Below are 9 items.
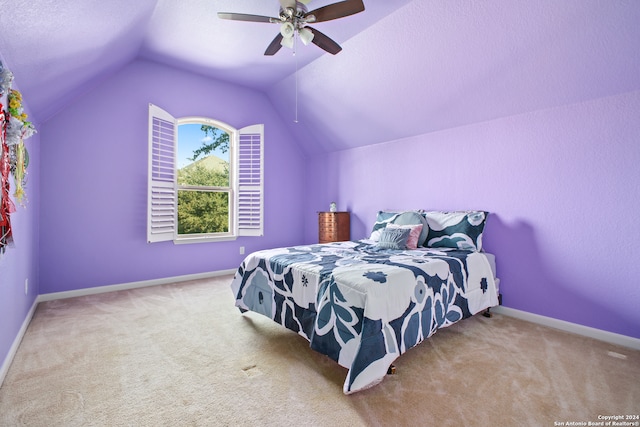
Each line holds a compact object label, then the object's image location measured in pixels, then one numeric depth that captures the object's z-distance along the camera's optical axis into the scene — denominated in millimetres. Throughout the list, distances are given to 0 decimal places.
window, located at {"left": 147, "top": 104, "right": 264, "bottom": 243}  4086
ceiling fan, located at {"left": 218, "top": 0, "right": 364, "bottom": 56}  2250
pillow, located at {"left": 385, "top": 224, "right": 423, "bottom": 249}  3197
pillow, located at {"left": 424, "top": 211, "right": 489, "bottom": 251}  3086
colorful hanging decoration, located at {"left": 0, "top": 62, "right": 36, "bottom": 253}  1784
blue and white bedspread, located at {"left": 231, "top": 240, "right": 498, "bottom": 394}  1801
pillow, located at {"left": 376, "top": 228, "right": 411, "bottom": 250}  3138
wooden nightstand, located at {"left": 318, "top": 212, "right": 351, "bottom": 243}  4730
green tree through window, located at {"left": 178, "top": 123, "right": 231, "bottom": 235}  4559
